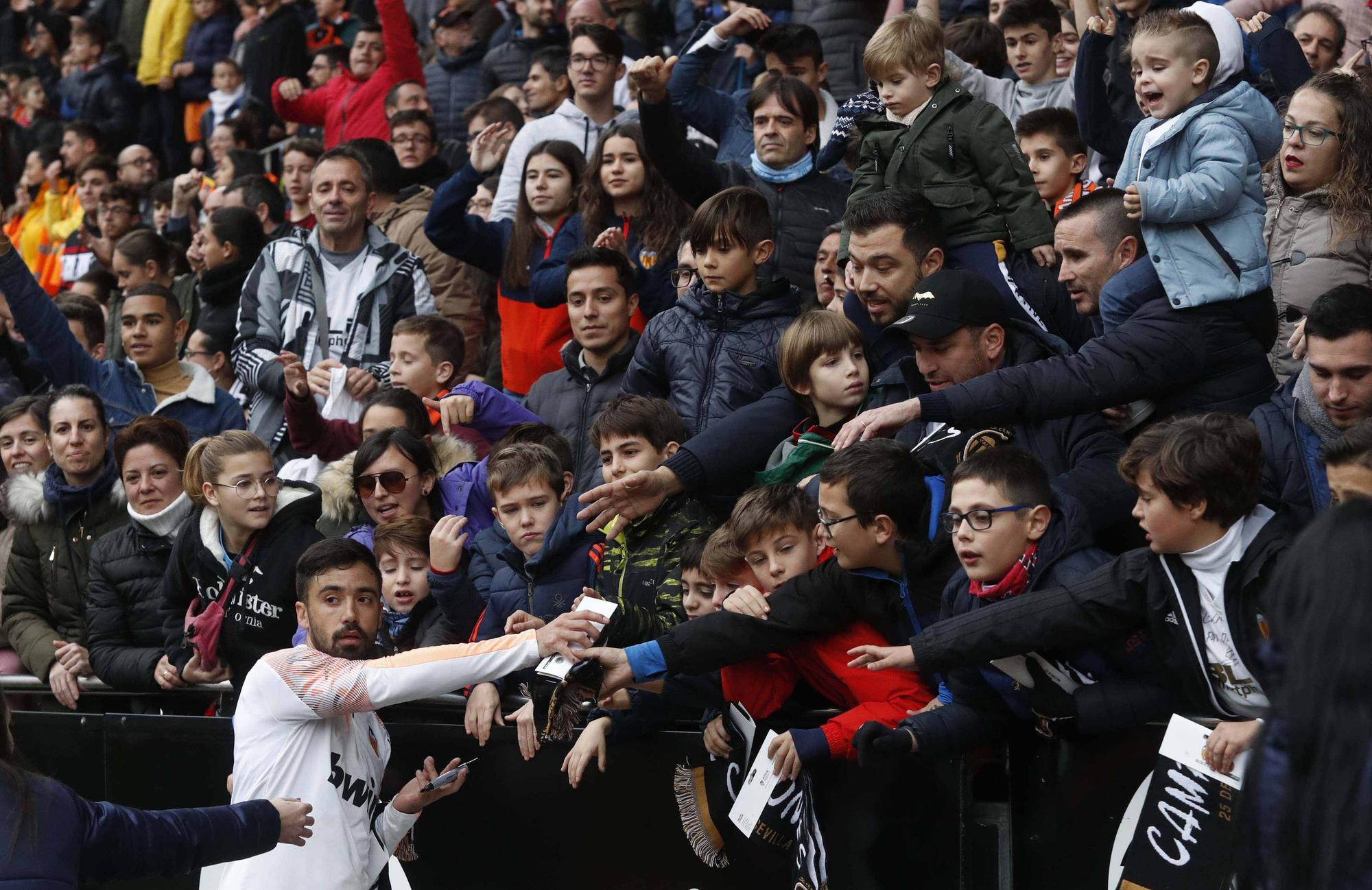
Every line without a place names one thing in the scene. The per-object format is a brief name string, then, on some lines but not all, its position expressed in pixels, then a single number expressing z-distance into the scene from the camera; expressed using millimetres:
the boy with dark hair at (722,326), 13820
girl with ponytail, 13922
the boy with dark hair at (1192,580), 8937
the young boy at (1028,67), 18719
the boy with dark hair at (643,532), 11969
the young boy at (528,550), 12391
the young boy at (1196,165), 11633
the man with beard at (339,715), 11062
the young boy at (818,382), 12281
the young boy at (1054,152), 16266
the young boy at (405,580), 13844
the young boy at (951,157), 13602
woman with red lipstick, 12867
